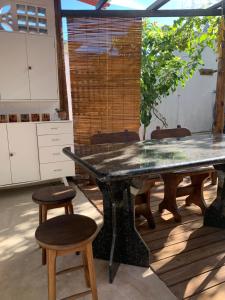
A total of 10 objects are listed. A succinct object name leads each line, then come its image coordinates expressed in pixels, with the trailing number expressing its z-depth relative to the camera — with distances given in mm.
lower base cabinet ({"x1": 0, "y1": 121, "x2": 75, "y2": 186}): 3105
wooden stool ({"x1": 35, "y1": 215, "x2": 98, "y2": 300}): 1208
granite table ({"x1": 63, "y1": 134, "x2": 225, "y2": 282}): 1396
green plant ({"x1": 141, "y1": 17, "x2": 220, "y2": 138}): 3916
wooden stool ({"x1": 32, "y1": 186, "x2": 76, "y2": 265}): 1732
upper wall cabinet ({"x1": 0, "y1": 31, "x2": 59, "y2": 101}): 3074
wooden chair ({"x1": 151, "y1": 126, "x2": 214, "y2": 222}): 2420
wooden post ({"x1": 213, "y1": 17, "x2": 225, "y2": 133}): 3793
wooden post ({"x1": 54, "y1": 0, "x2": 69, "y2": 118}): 3469
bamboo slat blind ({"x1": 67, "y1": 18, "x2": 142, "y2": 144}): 3660
